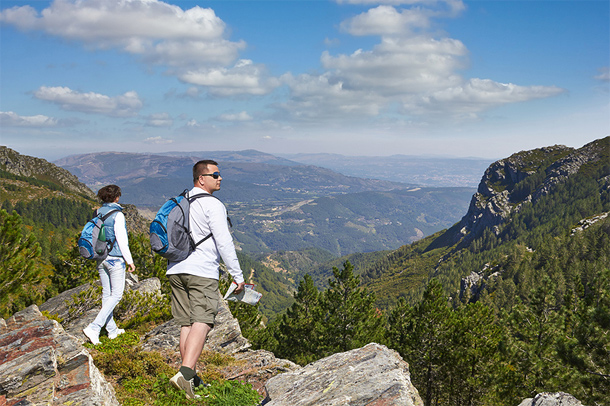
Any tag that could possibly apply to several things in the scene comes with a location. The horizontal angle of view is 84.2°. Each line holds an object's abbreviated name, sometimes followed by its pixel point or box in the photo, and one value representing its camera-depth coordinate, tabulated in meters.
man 5.89
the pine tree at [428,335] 24.98
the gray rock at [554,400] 8.43
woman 8.23
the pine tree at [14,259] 12.12
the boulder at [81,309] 11.08
